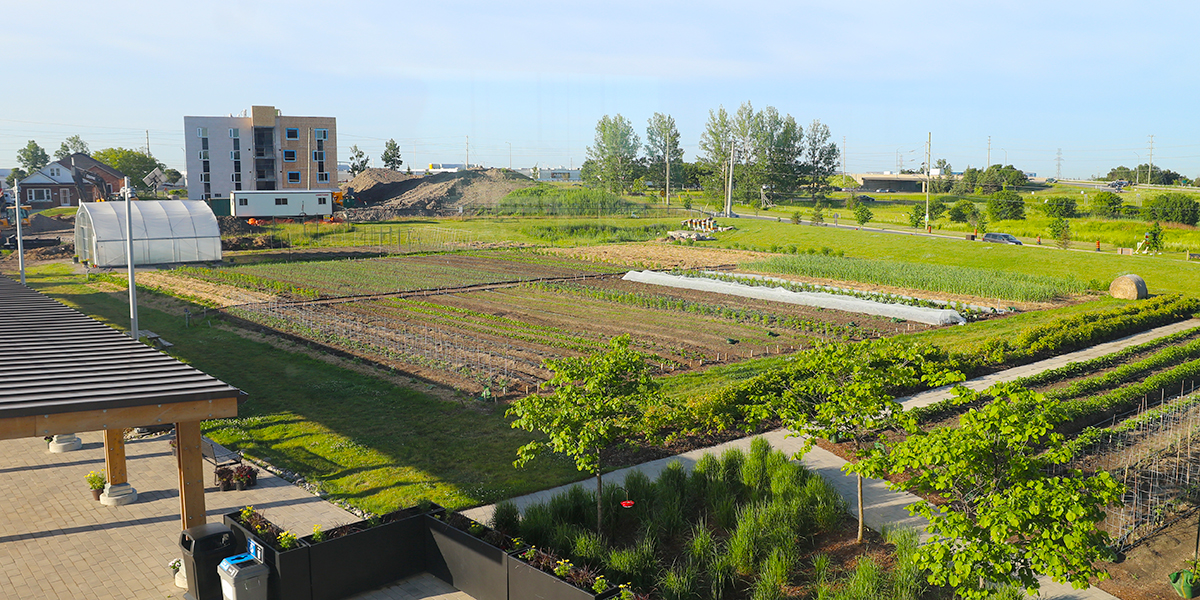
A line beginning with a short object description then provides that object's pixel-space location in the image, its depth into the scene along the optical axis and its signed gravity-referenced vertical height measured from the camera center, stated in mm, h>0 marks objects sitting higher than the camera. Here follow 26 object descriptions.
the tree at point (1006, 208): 66812 +876
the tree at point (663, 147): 111500 +9703
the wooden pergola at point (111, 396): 9820 -2213
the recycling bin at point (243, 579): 9797 -4258
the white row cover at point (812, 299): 28797 -3138
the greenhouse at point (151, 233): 43656 -883
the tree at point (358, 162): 133125 +8730
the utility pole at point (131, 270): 20422 -1352
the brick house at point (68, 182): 95562 +4040
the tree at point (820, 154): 111875 +8618
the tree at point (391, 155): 134750 +10049
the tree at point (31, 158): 158650 +11216
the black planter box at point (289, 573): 10078 -4317
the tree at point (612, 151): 109750 +8787
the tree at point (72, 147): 155125 +13501
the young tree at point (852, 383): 11133 -2260
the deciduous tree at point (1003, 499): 7609 -2684
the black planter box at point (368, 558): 10453 -4413
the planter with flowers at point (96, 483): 13367 -4279
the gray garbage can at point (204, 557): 10188 -4162
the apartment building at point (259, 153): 83000 +6546
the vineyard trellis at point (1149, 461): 12078 -4135
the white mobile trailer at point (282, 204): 64938 +1089
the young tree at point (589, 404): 11203 -2532
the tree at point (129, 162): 115875 +7767
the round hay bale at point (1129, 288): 33469 -2791
